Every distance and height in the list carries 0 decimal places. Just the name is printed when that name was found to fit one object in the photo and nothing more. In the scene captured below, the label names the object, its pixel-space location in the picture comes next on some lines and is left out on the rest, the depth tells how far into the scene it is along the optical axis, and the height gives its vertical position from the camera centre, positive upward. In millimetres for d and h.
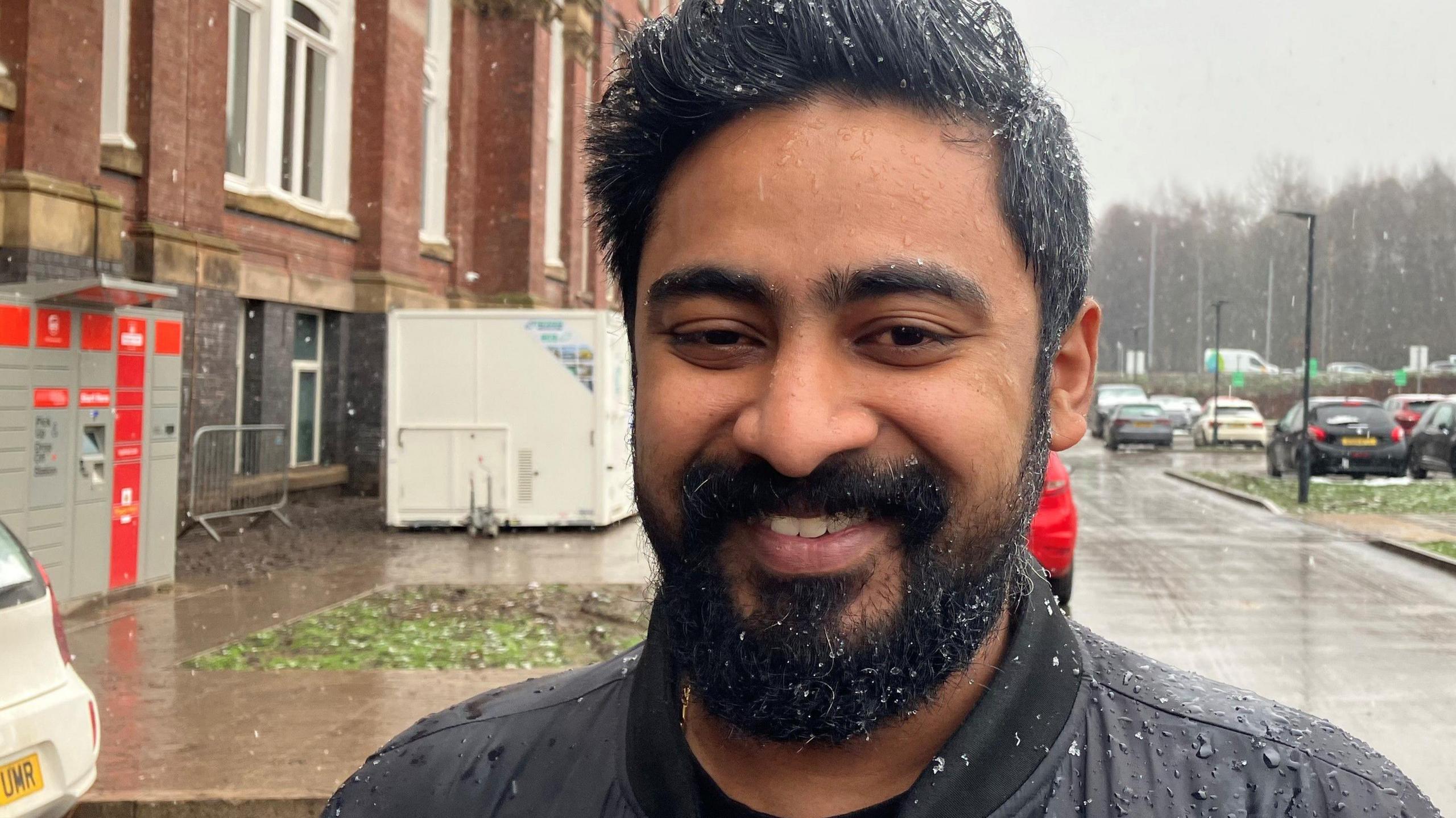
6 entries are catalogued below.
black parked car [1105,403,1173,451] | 35000 -707
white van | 60844 +2137
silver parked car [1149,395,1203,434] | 44656 -326
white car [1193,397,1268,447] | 37062 -613
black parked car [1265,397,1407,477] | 23688 -607
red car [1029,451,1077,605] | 8977 -971
